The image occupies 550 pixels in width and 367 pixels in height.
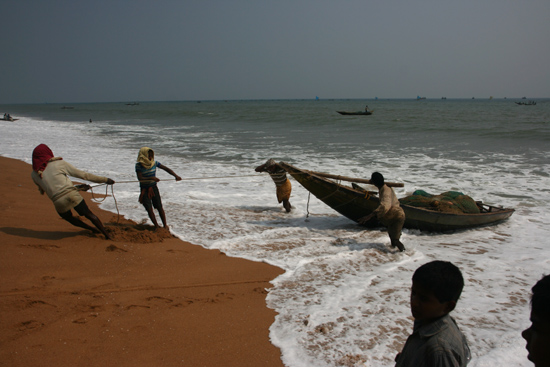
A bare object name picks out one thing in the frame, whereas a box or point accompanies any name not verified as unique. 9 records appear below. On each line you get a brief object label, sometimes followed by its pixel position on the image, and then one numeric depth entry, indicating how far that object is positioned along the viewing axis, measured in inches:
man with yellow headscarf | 239.9
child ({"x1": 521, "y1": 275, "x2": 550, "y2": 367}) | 55.0
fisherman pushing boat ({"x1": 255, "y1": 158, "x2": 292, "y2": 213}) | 316.2
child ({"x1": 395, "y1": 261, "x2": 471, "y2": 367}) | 65.1
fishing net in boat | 288.0
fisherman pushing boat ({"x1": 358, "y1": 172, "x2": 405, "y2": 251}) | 228.7
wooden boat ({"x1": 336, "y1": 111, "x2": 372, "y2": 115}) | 2016.0
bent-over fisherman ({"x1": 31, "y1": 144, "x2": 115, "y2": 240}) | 194.7
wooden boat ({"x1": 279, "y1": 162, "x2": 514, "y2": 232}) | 274.8
